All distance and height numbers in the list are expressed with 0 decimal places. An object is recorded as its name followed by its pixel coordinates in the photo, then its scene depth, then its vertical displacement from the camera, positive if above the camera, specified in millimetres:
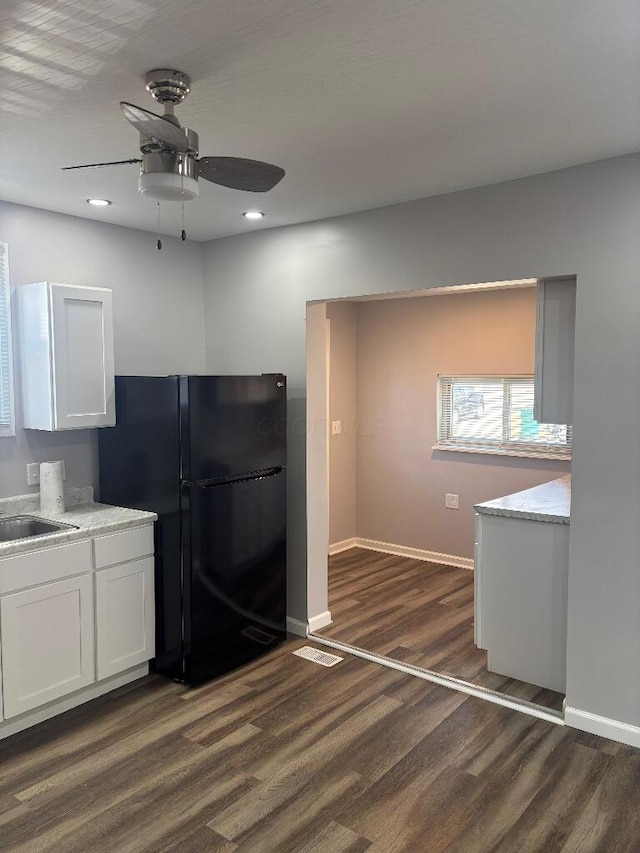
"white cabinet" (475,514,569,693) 3061 -1064
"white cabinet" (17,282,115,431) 3197 +167
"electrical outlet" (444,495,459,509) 5168 -946
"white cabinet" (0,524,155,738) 2746 -1101
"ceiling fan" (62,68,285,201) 1875 +675
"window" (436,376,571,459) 4746 -275
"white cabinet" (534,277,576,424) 2928 +165
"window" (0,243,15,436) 3287 +150
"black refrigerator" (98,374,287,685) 3215 -588
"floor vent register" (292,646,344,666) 3549 -1534
